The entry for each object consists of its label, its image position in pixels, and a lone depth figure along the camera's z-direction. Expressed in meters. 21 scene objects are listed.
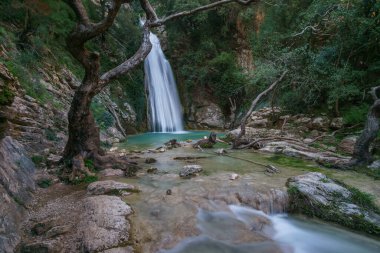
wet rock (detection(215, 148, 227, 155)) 8.15
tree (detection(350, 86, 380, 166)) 5.81
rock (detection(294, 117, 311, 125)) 11.12
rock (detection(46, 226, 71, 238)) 3.03
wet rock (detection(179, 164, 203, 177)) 5.48
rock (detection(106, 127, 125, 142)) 11.27
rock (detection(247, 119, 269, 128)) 13.34
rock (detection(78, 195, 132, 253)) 2.90
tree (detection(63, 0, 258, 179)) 5.34
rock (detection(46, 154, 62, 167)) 5.40
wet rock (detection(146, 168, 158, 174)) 5.77
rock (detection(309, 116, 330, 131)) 10.22
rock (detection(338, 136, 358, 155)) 7.63
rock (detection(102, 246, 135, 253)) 2.80
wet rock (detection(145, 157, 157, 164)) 6.78
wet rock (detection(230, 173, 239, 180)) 5.14
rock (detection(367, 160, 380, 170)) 5.77
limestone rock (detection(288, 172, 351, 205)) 4.18
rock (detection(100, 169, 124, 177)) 5.31
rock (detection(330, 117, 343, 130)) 9.68
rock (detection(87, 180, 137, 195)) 4.21
